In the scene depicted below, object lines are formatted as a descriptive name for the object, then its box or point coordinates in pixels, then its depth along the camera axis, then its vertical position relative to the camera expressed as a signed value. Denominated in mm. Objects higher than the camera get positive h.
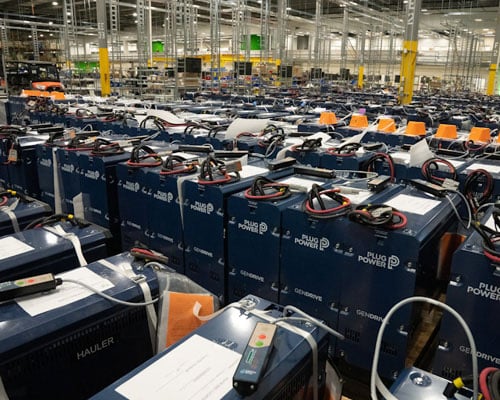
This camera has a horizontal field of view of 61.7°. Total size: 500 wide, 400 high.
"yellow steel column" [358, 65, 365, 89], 20641 +797
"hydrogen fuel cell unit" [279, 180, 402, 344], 2246 -845
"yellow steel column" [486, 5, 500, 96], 16844 +1098
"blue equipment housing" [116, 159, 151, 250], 3178 -827
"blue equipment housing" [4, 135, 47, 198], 4246 -750
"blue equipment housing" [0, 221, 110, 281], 1783 -687
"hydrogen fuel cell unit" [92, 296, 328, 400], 1131 -769
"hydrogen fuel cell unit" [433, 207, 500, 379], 1765 -884
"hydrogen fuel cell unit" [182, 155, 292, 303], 2713 -813
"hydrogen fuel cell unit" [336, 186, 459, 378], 2066 -913
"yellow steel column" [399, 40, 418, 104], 9972 +601
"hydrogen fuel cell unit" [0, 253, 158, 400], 1301 -791
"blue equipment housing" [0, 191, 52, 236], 2354 -666
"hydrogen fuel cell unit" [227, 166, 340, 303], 2473 -834
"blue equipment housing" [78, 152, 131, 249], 3465 -783
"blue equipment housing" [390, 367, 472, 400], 1220 -857
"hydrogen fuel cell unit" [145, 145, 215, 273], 2951 -798
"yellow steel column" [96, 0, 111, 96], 10852 +1200
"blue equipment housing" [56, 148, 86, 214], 3717 -734
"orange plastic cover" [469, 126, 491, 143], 4816 -449
